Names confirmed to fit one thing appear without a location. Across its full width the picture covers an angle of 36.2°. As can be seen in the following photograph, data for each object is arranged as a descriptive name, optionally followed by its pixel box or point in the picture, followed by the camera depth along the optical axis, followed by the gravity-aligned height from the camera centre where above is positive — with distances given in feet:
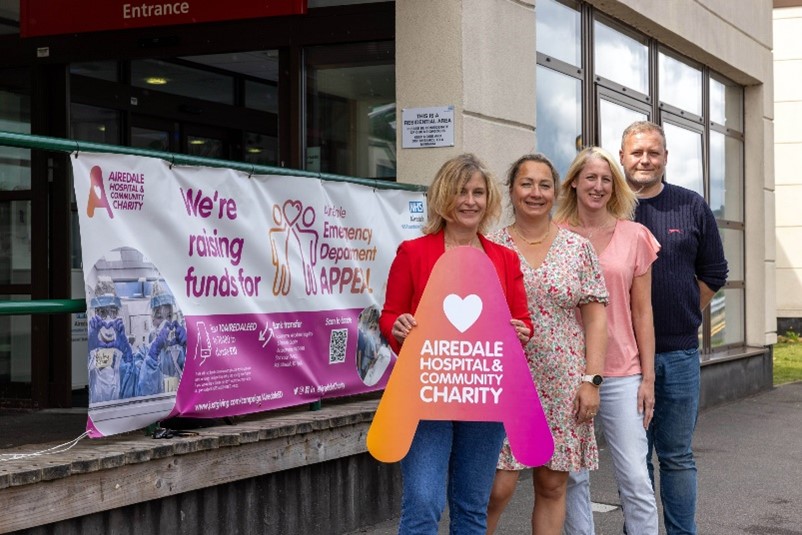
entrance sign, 27.96 +5.62
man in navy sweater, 17.21 -0.85
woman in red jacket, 13.80 -0.67
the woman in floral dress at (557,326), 15.48 -0.89
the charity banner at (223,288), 16.12 -0.43
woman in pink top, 16.38 -0.91
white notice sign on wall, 24.90 +2.65
